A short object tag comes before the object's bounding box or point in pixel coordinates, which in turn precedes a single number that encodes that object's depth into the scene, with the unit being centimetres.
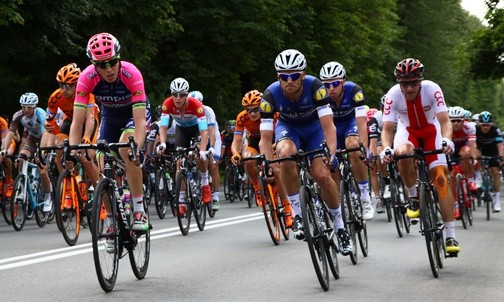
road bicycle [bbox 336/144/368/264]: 1110
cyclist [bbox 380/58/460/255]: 1073
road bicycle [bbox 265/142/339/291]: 901
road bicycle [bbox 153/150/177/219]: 1750
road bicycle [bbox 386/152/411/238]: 1473
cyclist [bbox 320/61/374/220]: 1384
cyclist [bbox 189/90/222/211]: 1709
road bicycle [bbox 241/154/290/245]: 1359
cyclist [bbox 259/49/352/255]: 991
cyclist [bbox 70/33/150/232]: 947
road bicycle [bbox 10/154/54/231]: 1636
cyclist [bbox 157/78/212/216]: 1595
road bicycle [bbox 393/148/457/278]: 1006
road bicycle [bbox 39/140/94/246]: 1312
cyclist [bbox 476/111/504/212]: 2110
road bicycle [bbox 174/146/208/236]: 1494
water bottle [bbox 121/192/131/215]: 941
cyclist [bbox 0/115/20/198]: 1789
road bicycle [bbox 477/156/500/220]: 1933
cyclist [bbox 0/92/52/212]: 1706
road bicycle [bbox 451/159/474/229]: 1664
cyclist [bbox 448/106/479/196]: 1817
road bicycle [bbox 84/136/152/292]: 874
